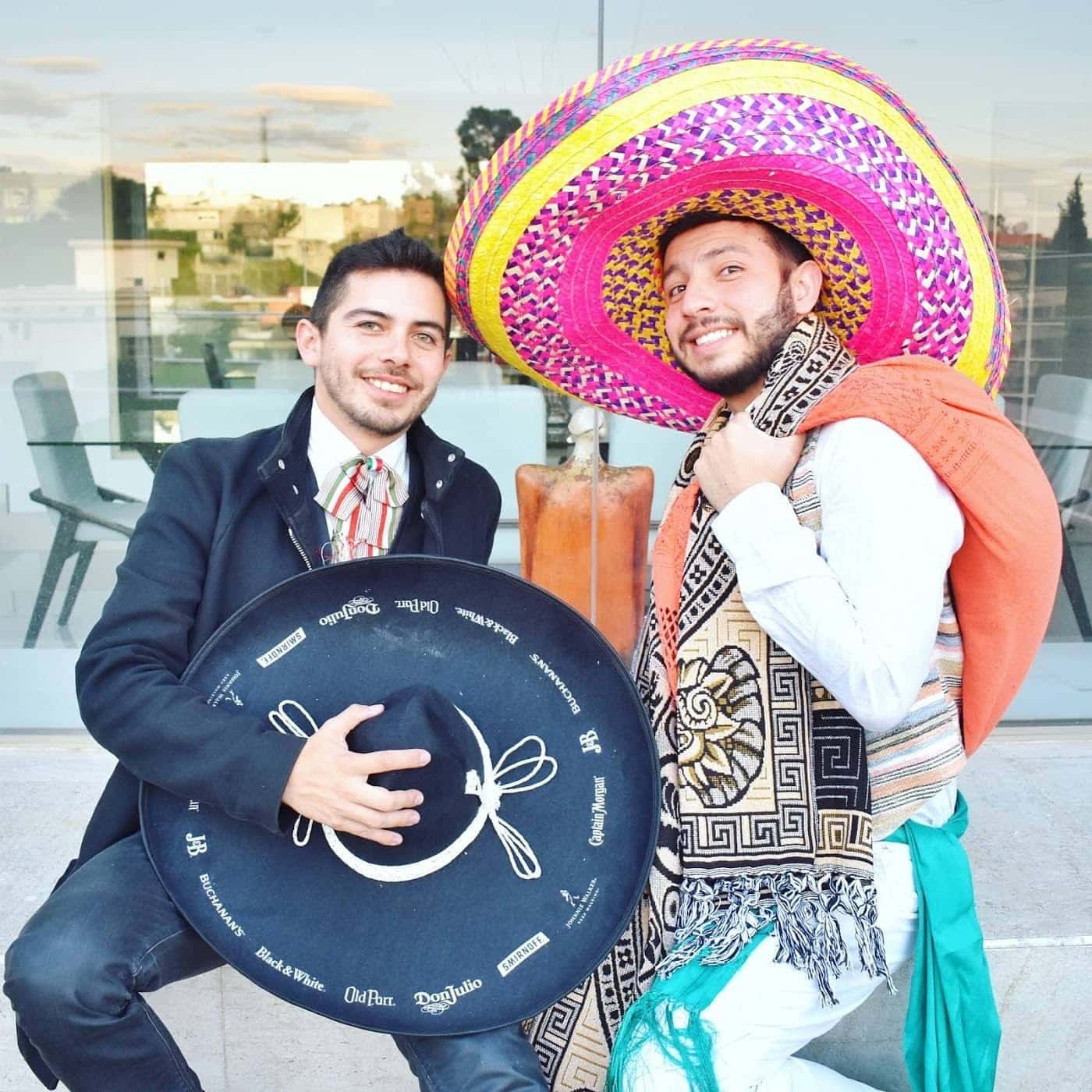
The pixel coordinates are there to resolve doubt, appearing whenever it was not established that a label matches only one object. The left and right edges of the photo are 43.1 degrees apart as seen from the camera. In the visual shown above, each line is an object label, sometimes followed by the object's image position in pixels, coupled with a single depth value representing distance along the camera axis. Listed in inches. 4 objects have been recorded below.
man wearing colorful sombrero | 63.8
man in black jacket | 64.1
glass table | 145.5
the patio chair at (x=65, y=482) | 146.4
